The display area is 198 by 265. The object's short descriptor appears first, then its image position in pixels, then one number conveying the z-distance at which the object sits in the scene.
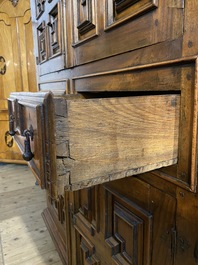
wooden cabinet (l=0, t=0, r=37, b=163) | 2.68
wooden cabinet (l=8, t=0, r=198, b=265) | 0.38
